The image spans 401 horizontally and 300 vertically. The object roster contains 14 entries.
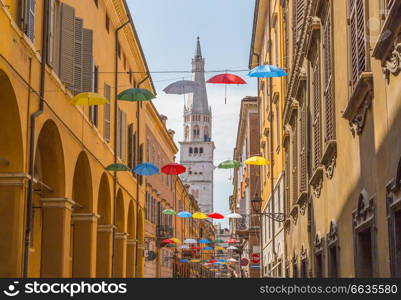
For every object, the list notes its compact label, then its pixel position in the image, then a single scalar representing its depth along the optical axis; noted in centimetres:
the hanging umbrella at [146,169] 2791
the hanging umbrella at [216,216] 3874
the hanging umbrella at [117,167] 2452
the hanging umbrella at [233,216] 4032
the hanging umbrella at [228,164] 3088
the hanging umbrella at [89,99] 1861
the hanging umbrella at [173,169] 3047
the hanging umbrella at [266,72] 1812
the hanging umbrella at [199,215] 3797
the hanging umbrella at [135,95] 1992
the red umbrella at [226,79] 1950
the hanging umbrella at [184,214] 3872
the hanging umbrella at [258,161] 2720
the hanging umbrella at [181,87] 2131
